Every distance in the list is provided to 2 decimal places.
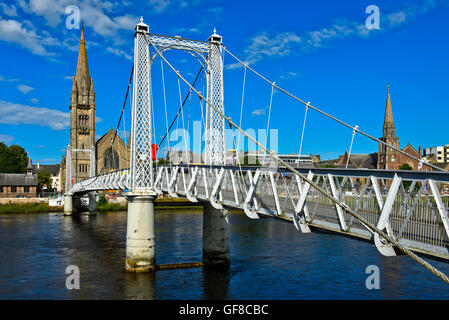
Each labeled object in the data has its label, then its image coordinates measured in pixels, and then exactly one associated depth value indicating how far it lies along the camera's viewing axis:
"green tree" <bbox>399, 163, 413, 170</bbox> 97.19
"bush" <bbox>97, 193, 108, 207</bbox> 80.76
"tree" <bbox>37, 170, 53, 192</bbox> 117.13
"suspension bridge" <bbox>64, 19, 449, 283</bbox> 11.79
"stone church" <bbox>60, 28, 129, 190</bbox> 104.06
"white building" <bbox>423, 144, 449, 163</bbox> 175.88
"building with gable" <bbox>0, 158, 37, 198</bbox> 86.97
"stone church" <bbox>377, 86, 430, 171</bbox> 111.75
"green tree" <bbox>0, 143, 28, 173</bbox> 101.00
